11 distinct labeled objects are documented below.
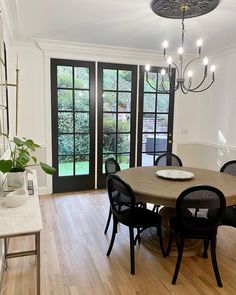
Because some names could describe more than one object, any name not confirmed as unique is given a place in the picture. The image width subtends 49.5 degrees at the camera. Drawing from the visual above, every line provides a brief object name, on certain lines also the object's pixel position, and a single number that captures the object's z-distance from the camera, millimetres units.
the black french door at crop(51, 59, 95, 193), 4371
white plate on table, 2800
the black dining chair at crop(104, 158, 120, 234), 3161
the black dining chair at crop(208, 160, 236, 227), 2430
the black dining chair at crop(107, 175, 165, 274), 2273
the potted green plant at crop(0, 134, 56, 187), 2119
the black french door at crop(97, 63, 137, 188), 4617
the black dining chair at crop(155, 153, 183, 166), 3688
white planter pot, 2113
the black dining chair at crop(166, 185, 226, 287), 2035
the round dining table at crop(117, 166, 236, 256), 2250
